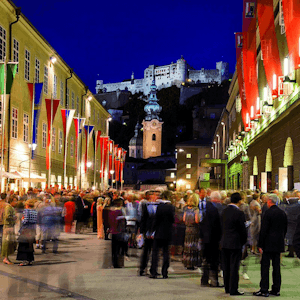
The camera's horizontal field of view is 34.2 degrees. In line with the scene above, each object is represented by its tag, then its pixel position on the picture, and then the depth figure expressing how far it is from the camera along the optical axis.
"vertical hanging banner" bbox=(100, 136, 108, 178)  44.17
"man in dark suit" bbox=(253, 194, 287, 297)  8.90
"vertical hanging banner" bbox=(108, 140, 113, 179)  50.09
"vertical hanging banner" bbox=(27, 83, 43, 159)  29.75
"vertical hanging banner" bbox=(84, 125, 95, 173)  41.17
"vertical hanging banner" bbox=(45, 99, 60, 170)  31.53
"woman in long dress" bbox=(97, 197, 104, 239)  19.91
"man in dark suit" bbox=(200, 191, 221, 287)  9.93
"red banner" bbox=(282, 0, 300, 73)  16.27
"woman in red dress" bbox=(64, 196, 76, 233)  20.45
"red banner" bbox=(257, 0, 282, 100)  20.28
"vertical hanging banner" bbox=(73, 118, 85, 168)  35.81
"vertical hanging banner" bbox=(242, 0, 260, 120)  26.69
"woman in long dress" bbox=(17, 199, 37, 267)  12.44
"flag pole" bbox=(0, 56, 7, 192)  23.00
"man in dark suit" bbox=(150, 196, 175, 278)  10.81
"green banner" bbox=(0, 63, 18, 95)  23.00
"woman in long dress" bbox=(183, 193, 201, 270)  11.55
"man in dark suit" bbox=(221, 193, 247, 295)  8.98
